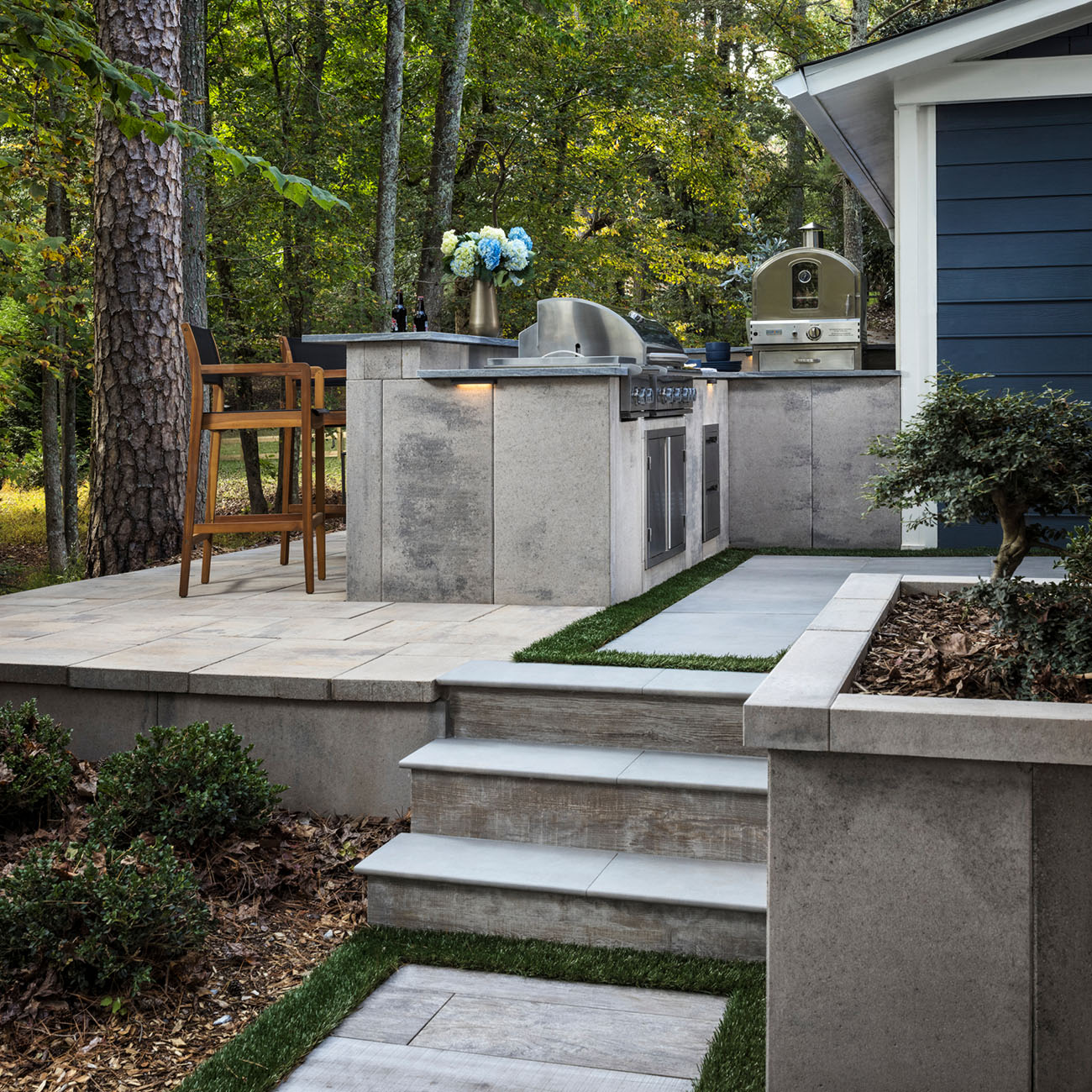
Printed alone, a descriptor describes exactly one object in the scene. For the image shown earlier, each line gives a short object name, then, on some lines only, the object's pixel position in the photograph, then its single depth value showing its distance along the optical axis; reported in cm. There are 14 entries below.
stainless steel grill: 565
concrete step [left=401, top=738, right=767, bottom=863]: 319
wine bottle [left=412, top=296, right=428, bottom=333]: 555
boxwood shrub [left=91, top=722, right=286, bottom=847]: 332
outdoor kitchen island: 522
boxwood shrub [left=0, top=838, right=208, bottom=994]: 270
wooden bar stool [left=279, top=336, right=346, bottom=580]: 625
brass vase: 591
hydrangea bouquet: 578
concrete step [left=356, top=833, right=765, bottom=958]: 293
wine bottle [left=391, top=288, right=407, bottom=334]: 552
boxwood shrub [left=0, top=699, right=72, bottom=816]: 350
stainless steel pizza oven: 841
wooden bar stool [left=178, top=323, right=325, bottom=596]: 549
